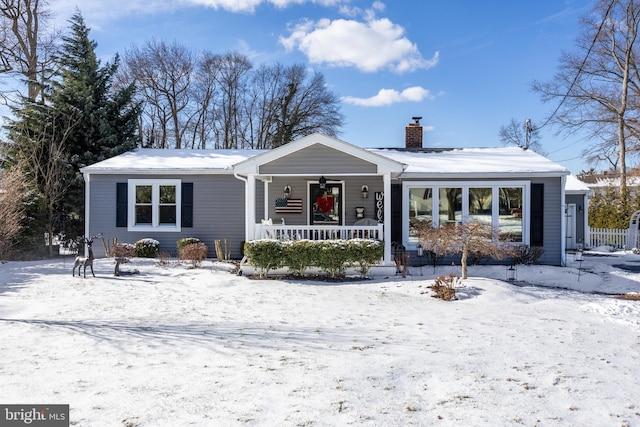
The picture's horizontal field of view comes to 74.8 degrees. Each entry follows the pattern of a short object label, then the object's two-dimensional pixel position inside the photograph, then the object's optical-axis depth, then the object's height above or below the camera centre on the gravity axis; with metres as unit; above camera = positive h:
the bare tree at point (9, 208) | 12.40 +0.27
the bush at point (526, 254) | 11.52 -0.96
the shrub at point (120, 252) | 10.03 -0.98
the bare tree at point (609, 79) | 23.08 +8.34
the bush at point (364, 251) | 9.86 -0.77
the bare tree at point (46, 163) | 15.48 +2.11
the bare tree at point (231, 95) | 31.06 +9.31
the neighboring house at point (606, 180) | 23.13 +3.01
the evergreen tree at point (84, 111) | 17.30 +4.70
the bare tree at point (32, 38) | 19.52 +8.76
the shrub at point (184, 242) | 12.56 -0.73
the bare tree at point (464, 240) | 9.11 -0.46
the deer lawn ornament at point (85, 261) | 9.82 -1.04
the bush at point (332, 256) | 9.79 -0.88
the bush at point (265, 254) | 9.88 -0.85
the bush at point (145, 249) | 12.67 -0.96
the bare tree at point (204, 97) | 30.44 +8.86
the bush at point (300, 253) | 9.85 -0.82
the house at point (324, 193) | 10.62 +0.75
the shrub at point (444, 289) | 7.87 -1.35
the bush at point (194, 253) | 11.15 -0.96
